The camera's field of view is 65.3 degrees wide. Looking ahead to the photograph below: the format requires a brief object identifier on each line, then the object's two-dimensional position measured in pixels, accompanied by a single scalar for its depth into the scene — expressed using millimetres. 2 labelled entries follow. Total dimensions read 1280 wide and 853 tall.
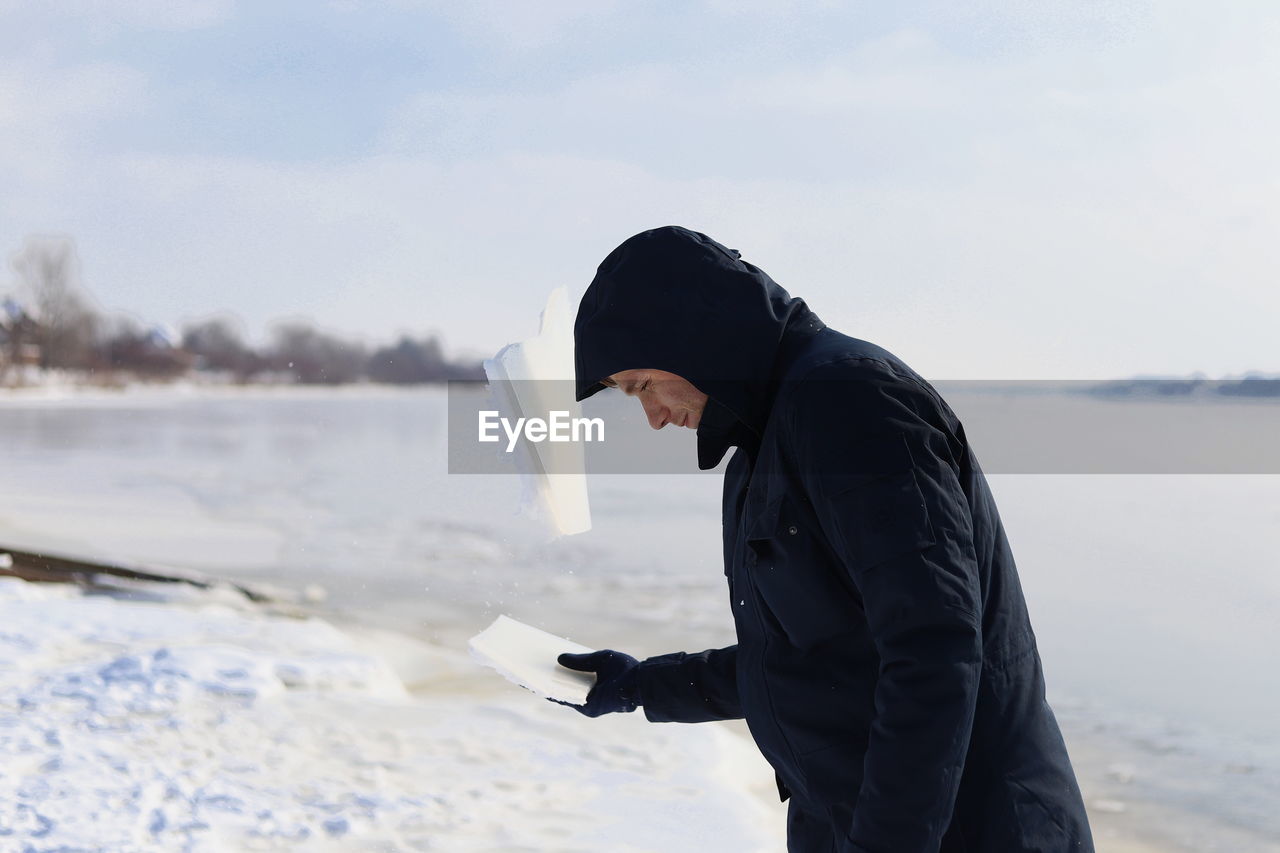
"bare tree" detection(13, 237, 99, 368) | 45656
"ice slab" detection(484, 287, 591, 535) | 2008
